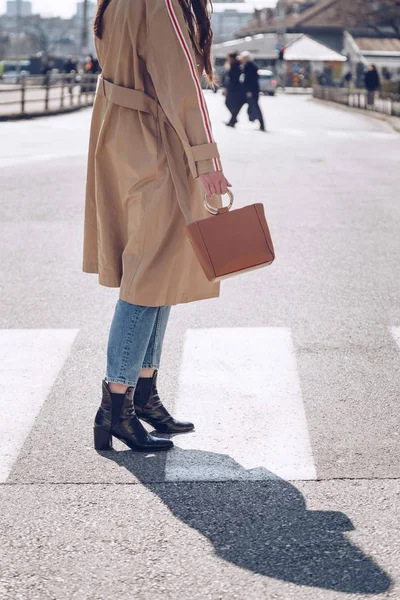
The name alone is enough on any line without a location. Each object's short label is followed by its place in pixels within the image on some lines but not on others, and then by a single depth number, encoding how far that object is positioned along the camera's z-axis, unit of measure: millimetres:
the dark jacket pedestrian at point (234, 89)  28828
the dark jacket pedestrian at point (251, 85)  27766
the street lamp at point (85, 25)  74775
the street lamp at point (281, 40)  91125
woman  3875
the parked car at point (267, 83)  70812
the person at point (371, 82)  42456
